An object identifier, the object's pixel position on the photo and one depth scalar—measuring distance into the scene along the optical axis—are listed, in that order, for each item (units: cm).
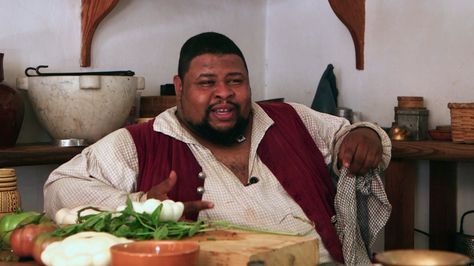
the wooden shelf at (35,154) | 290
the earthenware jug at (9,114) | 295
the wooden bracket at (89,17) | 348
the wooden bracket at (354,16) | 392
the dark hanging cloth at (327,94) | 394
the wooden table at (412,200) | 355
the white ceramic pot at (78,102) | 309
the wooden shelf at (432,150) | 317
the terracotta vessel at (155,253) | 131
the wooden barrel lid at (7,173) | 231
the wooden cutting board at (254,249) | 152
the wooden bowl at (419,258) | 105
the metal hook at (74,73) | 314
